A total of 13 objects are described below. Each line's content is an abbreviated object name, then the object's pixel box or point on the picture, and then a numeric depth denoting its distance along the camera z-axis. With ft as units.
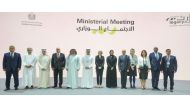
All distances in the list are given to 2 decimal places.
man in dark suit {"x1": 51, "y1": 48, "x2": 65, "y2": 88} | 22.61
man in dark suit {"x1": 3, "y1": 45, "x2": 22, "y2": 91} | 21.93
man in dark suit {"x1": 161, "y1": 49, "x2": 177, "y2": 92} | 21.74
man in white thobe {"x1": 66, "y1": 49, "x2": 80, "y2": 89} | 22.76
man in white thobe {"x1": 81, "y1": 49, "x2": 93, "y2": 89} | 22.89
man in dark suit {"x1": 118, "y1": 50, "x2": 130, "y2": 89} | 22.72
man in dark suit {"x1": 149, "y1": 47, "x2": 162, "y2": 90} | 22.32
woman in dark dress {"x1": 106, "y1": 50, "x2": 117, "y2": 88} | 23.01
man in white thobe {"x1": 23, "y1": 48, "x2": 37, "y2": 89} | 22.65
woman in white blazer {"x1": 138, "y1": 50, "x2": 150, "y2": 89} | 22.46
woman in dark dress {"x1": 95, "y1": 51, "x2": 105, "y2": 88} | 22.95
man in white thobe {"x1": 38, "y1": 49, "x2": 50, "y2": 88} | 22.81
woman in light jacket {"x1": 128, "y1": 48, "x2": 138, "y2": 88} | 22.64
